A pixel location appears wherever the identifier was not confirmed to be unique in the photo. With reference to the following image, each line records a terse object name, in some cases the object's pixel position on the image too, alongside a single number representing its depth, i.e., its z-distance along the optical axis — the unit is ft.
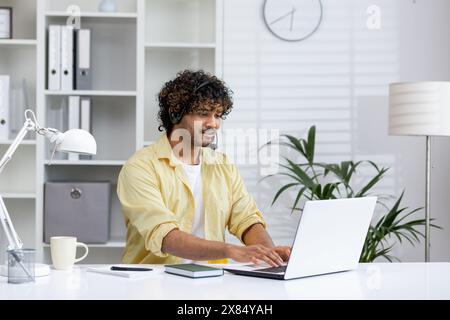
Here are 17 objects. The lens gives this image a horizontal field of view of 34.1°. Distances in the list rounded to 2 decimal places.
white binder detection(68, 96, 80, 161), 12.00
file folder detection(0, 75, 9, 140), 11.89
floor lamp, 11.07
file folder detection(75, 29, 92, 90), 11.94
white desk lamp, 6.44
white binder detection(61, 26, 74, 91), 11.91
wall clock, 12.55
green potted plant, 11.76
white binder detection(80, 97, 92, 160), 12.04
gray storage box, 11.78
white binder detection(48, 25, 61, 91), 11.87
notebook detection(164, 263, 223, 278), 6.37
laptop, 6.15
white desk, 5.60
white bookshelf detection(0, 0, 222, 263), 12.52
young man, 7.81
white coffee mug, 6.80
